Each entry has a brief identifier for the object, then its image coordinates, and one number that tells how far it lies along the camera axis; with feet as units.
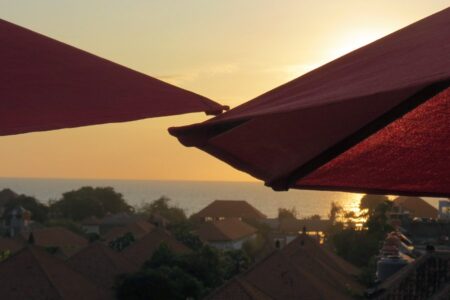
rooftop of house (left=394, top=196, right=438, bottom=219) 276.16
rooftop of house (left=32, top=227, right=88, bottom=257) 219.00
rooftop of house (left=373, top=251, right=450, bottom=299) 63.36
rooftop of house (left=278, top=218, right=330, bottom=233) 323.16
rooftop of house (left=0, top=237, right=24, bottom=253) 191.98
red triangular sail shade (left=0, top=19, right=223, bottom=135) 9.81
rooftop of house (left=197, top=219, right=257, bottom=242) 267.80
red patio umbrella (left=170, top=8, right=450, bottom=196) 9.45
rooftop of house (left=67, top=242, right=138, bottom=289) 151.21
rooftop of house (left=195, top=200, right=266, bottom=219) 374.02
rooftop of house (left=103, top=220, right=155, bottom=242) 242.17
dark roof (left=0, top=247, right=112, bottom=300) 122.83
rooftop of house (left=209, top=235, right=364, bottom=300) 112.06
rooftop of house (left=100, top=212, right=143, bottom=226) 321.73
